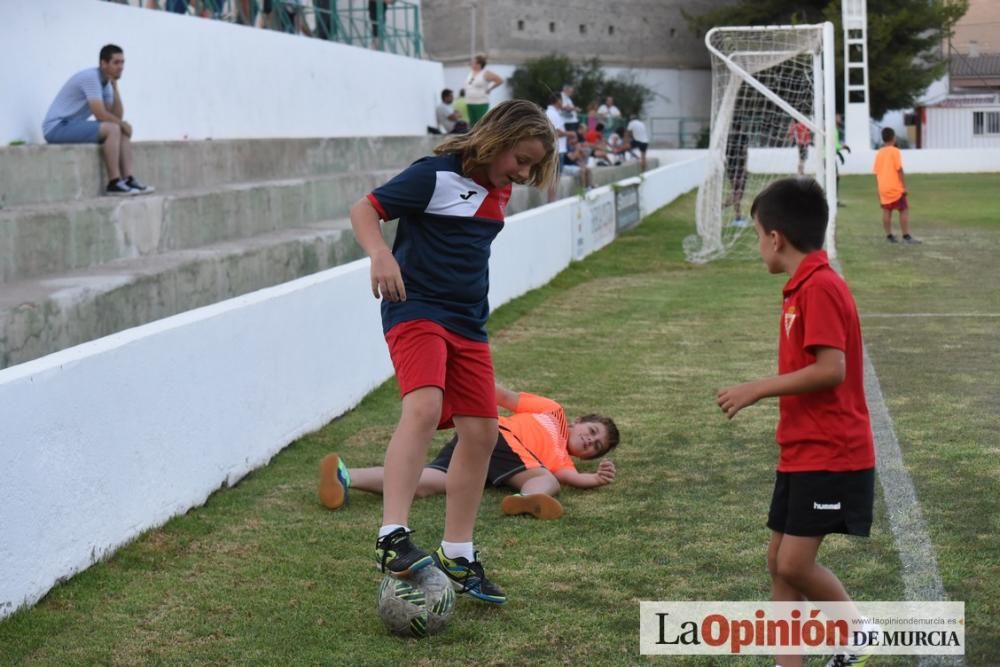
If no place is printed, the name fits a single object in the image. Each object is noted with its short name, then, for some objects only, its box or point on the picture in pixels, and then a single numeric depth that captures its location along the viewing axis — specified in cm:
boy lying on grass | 603
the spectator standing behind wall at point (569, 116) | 2753
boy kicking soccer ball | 451
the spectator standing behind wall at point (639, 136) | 3619
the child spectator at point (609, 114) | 4059
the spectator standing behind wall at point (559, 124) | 2359
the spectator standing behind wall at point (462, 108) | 2484
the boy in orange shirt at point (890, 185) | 1955
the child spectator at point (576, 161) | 2316
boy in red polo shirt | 364
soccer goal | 1725
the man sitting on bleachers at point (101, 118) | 1091
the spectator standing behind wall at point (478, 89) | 2453
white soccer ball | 433
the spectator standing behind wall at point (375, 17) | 2370
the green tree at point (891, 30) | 5359
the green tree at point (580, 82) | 5119
